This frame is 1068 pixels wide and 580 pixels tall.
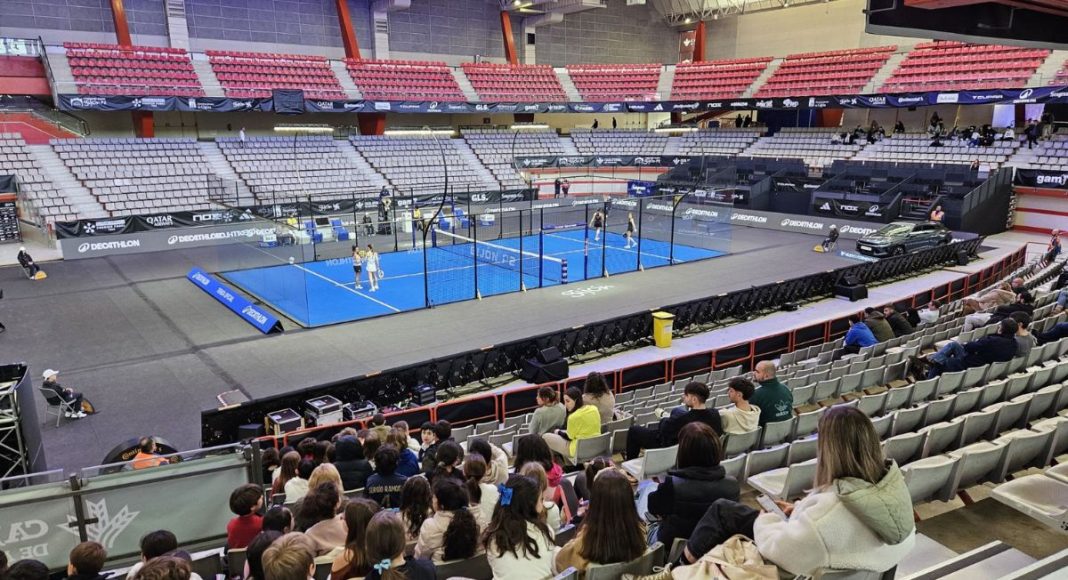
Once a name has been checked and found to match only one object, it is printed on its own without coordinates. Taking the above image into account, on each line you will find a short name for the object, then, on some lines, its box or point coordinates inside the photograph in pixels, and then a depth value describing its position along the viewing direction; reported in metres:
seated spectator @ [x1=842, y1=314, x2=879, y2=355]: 13.27
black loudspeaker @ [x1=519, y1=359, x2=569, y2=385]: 14.88
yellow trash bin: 17.59
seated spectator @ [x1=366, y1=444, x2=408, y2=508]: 6.25
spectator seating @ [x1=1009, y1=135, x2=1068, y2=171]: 32.81
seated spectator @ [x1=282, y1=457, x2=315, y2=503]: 6.85
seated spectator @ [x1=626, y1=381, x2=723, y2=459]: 6.59
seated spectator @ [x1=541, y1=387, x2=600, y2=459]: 8.06
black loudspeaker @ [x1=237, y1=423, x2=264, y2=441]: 11.12
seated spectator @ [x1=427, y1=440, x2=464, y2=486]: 6.02
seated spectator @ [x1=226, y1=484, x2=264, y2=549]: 5.67
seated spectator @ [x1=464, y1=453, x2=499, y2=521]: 5.64
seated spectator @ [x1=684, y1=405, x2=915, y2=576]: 3.22
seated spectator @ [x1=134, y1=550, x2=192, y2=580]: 3.76
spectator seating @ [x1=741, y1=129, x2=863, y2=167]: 42.06
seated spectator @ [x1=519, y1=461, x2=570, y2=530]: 4.82
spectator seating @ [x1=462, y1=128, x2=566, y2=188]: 45.16
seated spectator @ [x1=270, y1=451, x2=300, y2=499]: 7.44
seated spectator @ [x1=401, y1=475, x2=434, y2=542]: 5.20
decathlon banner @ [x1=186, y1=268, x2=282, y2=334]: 18.64
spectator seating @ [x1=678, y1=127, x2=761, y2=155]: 48.19
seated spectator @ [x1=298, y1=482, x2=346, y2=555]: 5.18
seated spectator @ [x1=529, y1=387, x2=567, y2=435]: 8.82
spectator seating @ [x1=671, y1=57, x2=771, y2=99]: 48.91
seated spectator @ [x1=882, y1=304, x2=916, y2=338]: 14.23
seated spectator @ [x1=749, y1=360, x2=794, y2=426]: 7.82
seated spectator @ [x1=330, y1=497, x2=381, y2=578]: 4.22
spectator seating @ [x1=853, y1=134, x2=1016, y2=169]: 36.06
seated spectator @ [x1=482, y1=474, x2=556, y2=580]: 4.38
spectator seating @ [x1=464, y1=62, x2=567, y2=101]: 48.47
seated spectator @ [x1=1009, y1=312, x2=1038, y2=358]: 9.76
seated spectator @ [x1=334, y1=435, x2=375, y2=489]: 7.12
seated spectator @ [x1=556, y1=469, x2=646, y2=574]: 3.97
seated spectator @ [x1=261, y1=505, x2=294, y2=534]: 5.13
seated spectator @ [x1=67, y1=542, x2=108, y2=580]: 4.34
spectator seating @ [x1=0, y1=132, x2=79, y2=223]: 29.28
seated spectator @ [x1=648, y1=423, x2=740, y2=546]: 4.40
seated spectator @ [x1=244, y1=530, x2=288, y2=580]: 4.36
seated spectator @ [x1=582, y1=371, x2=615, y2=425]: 8.74
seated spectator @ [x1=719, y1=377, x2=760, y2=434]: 7.38
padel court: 20.14
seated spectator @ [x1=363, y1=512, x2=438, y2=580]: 3.99
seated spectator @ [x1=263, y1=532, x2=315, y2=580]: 3.57
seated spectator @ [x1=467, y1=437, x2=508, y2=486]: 6.48
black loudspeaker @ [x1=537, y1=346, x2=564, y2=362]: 15.11
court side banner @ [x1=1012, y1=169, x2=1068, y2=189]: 31.34
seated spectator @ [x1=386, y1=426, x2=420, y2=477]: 6.62
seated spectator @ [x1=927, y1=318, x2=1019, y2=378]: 9.53
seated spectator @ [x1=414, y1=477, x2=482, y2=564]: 4.66
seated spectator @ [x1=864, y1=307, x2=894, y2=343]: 13.63
